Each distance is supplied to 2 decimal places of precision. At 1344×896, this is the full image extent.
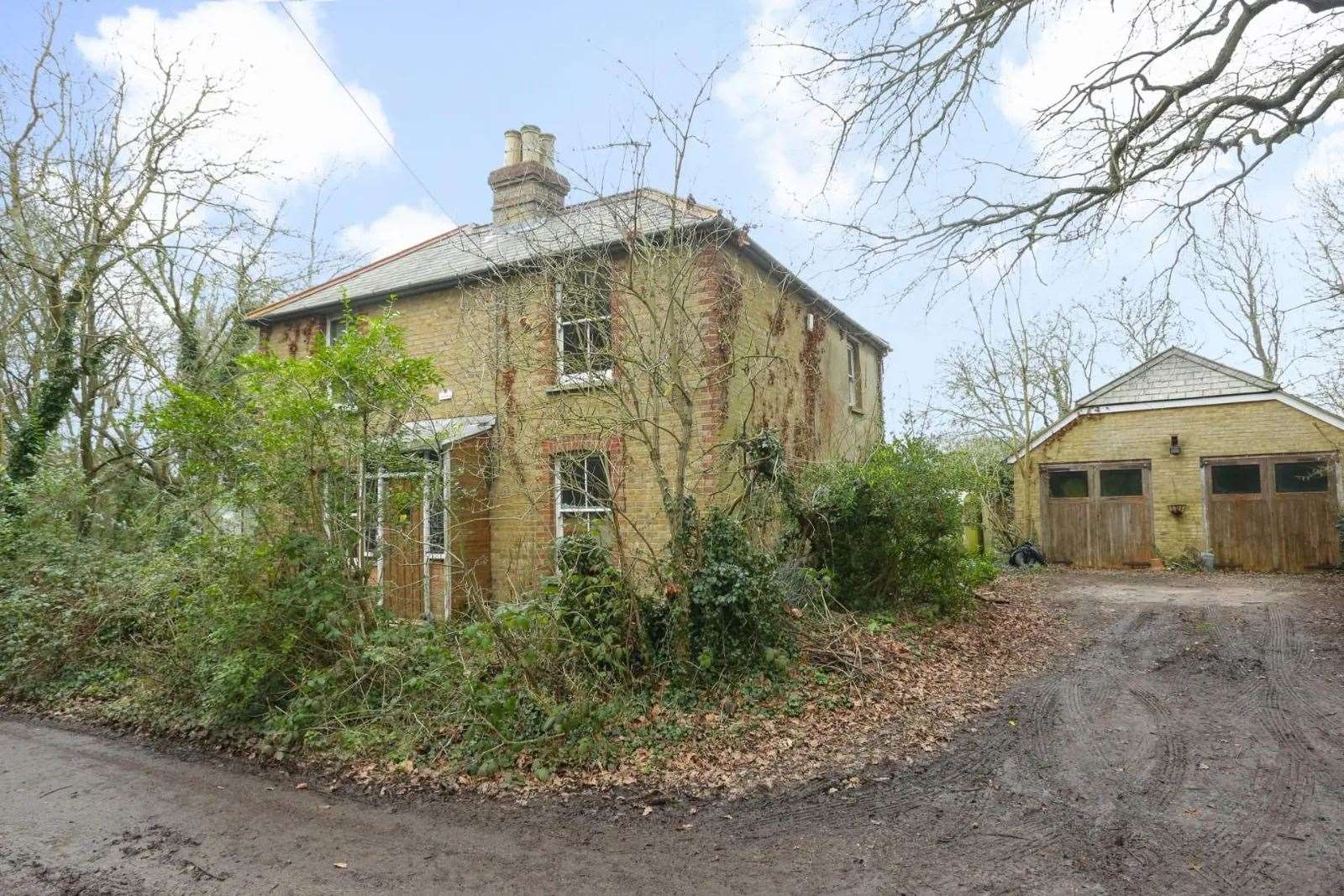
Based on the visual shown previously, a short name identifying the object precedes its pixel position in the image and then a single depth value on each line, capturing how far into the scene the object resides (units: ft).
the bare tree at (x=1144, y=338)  80.79
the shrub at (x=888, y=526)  30.30
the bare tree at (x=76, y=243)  40.63
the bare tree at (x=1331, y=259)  35.83
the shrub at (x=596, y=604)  21.93
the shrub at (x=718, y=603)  22.91
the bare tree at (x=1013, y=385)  74.28
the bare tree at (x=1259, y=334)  75.36
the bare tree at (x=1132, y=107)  24.32
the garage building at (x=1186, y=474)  52.11
